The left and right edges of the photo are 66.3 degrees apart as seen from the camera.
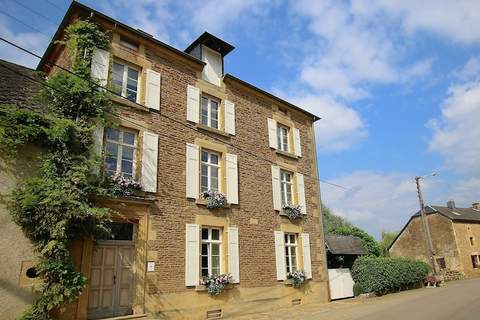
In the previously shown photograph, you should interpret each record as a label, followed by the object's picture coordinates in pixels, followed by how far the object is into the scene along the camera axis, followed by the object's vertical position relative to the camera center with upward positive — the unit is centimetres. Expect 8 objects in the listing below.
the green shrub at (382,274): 1823 -43
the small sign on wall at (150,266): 1016 +19
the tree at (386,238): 4777 +352
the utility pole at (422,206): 2461 +383
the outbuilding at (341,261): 1685 +30
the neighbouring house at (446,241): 3275 +206
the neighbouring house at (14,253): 780 +52
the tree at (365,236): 3222 +254
